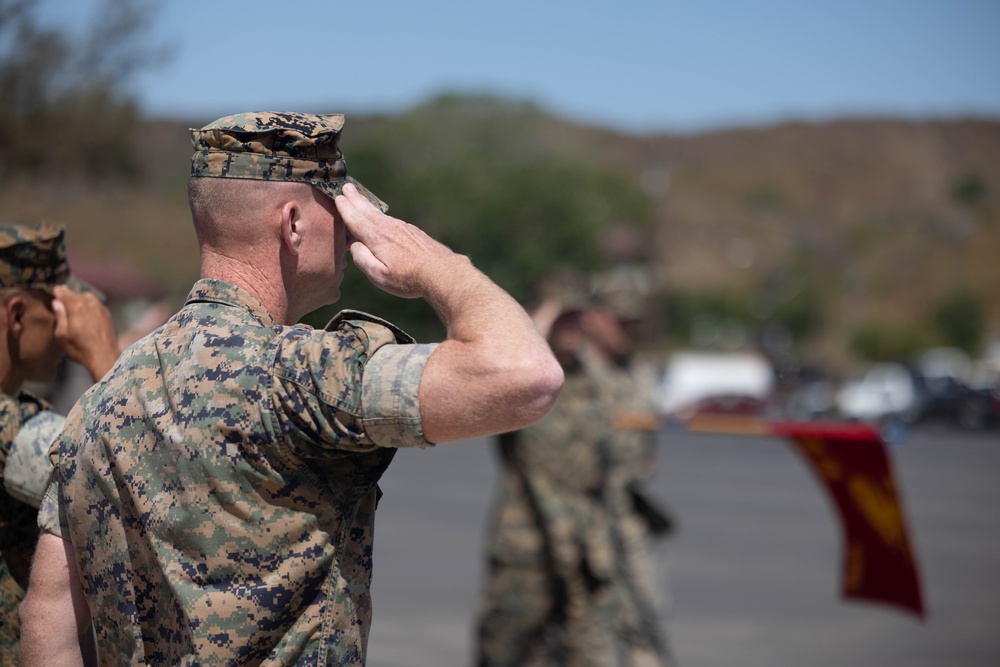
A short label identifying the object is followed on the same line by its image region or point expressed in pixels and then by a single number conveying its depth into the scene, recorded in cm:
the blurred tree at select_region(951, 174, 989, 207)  12825
